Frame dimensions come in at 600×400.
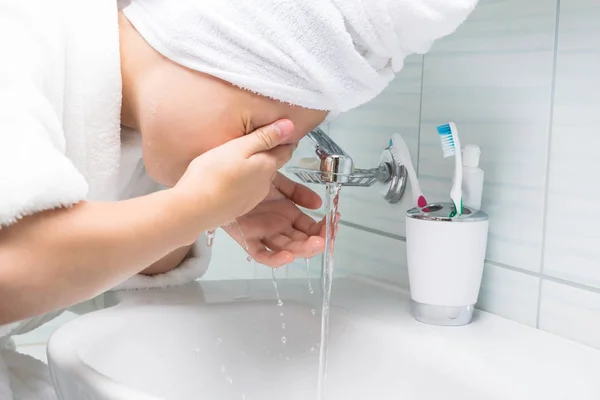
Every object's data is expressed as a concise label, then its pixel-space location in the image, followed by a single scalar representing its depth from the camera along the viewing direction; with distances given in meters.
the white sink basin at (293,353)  0.68
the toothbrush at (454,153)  0.80
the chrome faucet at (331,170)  0.81
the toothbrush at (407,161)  0.87
